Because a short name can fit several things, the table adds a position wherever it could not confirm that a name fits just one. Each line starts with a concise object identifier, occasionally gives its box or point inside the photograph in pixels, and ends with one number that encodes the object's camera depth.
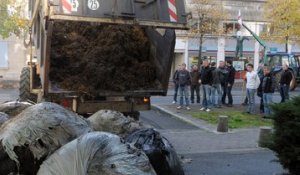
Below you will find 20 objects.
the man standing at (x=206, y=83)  15.79
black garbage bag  4.20
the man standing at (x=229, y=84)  17.31
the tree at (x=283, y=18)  34.41
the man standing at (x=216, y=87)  16.09
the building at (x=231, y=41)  40.28
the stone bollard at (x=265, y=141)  5.25
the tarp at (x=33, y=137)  3.81
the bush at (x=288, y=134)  4.95
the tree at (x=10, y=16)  32.47
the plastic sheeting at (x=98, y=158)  3.30
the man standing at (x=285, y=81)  17.12
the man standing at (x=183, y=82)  16.20
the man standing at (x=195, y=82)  18.47
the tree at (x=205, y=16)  34.97
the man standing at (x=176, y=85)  17.26
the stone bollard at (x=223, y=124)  11.17
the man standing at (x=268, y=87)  14.84
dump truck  7.55
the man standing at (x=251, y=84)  15.38
